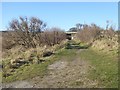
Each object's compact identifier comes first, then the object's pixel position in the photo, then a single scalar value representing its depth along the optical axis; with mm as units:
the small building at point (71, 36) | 50806
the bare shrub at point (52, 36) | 23362
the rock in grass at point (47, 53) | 13986
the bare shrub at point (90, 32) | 25479
